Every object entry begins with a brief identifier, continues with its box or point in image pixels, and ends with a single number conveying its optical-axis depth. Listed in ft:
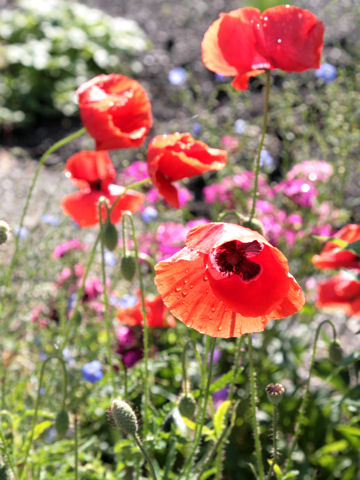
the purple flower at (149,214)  8.52
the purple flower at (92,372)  6.66
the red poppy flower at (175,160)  4.62
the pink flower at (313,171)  8.43
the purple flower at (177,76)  10.72
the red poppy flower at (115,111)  4.91
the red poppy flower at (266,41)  4.58
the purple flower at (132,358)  6.58
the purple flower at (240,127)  9.31
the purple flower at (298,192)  7.97
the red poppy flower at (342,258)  5.84
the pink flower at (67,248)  7.91
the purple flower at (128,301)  7.78
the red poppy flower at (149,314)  6.51
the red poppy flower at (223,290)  3.66
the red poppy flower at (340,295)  6.54
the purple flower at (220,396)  7.39
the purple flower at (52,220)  8.60
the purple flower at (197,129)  9.98
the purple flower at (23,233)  9.59
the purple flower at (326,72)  9.18
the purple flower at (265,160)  8.89
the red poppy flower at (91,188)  5.59
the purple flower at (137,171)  8.45
